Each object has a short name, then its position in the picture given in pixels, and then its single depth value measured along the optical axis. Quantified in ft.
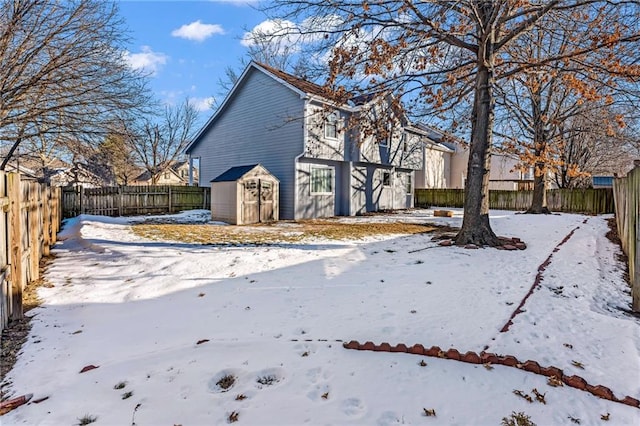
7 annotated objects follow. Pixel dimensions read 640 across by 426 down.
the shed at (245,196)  43.19
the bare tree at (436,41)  25.58
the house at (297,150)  48.03
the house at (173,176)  146.72
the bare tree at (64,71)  29.53
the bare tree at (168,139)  105.60
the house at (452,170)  89.66
